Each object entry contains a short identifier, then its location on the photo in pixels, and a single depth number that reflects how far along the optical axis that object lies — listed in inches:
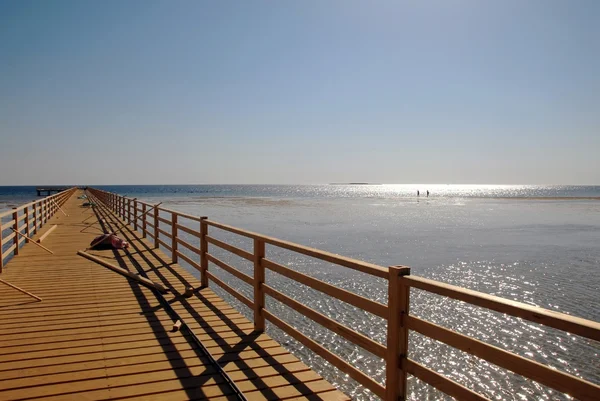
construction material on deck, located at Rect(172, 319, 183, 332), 222.8
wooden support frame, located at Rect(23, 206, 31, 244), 540.8
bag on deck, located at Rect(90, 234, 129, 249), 481.1
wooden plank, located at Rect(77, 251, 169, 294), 305.3
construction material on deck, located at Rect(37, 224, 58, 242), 570.4
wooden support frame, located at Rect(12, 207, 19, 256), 428.4
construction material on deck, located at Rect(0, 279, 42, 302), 276.7
